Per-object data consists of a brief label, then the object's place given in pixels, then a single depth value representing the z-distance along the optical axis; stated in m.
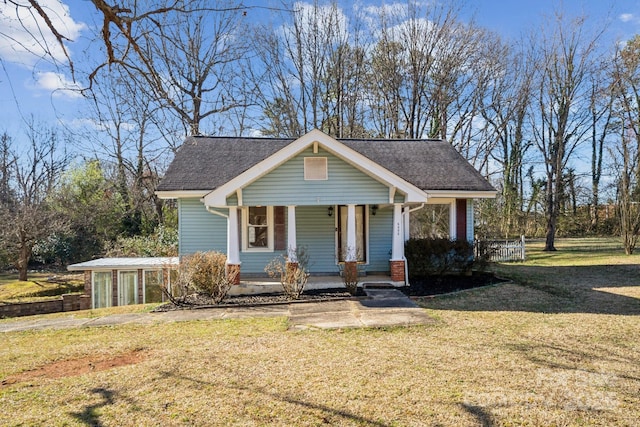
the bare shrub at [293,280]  9.29
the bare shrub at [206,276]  9.09
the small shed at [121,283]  12.02
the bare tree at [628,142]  17.92
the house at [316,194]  10.03
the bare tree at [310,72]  23.98
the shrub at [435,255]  11.20
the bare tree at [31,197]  15.82
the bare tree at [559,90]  22.08
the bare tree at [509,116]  24.05
